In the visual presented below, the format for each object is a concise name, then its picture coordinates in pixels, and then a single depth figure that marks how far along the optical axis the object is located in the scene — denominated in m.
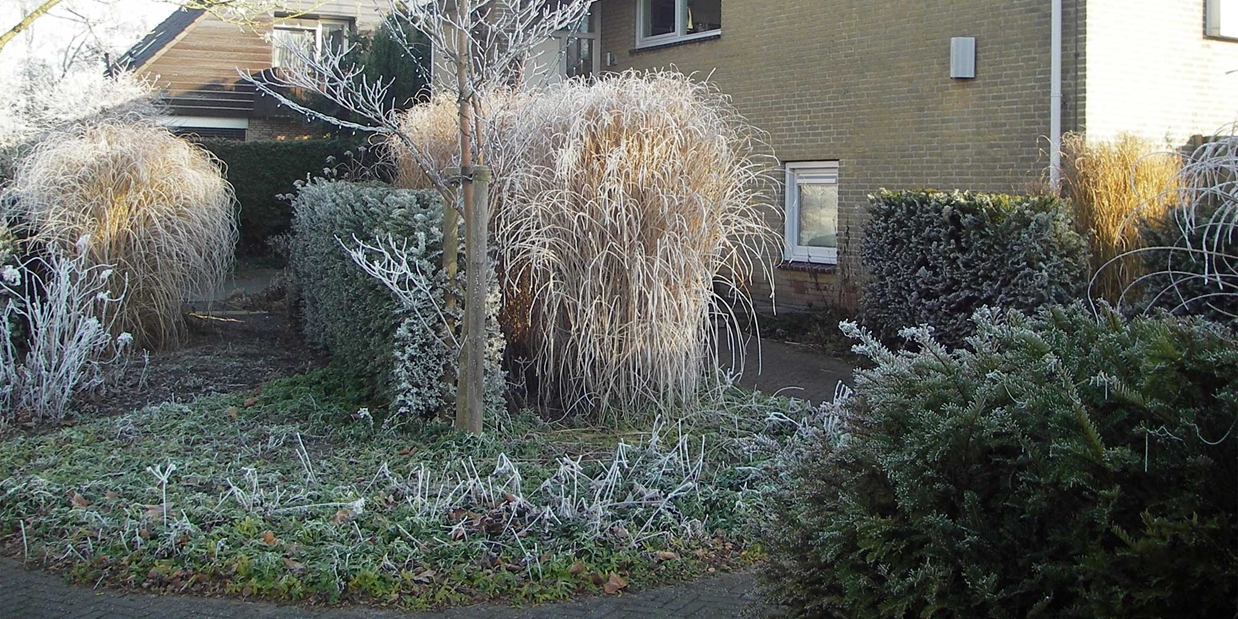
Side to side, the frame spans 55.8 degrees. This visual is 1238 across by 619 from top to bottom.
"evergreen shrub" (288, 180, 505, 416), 6.93
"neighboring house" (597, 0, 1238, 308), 11.30
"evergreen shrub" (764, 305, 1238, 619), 2.63
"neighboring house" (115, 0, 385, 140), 24.48
